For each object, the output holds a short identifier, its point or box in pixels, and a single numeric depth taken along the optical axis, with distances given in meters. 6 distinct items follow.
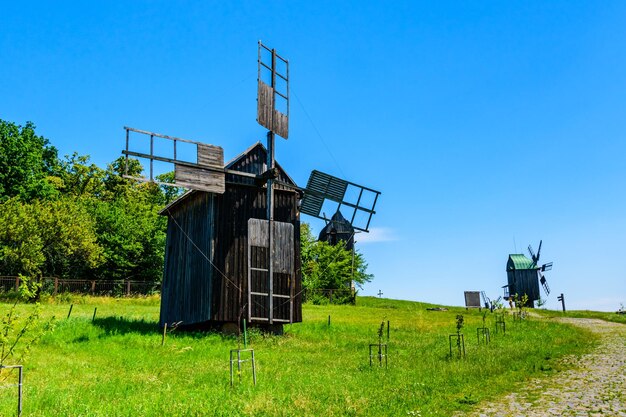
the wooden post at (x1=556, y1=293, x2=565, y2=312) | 49.28
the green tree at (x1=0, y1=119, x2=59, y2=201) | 47.34
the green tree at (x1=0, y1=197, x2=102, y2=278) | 38.69
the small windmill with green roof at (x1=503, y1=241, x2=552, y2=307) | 59.97
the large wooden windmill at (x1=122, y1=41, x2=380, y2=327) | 22.39
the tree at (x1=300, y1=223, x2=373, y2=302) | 54.16
